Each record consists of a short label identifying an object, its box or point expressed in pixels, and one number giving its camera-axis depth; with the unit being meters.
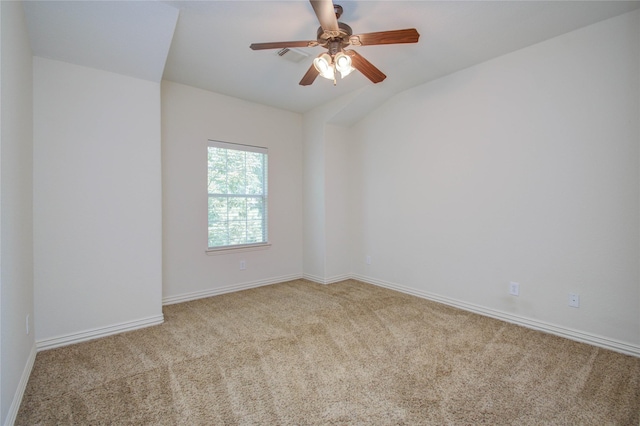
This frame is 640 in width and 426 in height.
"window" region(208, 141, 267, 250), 3.94
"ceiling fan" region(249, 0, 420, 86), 1.99
